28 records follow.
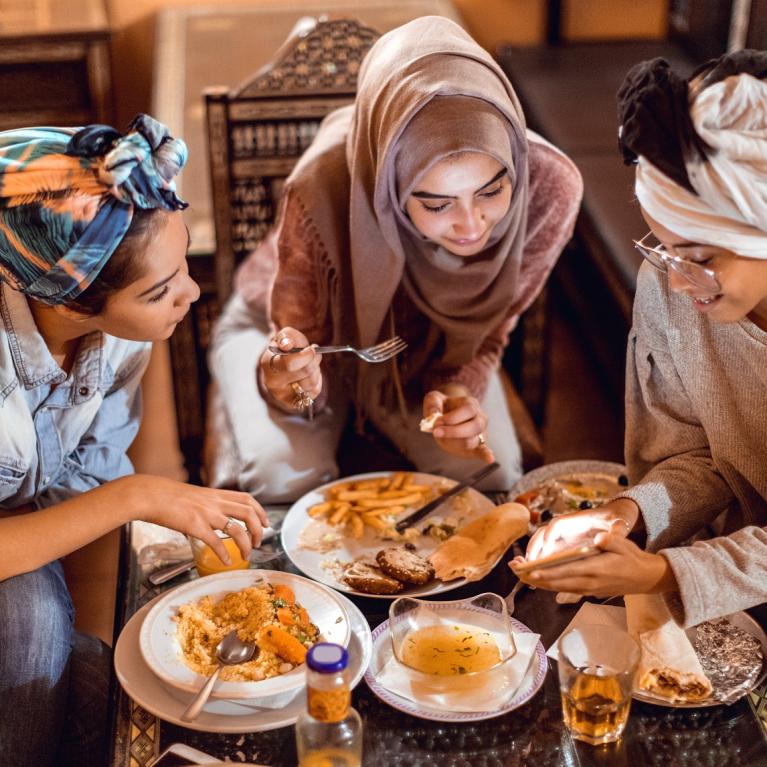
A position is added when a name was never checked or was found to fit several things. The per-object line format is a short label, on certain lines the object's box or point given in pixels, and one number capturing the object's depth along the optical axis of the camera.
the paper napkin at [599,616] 1.46
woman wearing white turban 1.31
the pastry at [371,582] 1.56
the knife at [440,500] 1.74
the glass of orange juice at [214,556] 1.56
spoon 1.30
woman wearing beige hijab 1.90
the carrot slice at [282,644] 1.35
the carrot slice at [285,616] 1.41
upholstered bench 2.98
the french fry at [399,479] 1.84
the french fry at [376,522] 1.73
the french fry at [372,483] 1.84
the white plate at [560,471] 1.85
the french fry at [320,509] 1.76
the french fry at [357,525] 1.71
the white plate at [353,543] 1.58
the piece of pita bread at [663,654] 1.33
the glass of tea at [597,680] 1.26
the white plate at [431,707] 1.30
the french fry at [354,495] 1.80
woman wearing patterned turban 1.43
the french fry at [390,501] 1.77
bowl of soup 1.35
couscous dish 1.34
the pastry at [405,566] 1.57
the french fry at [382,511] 1.75
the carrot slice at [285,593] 1.46
